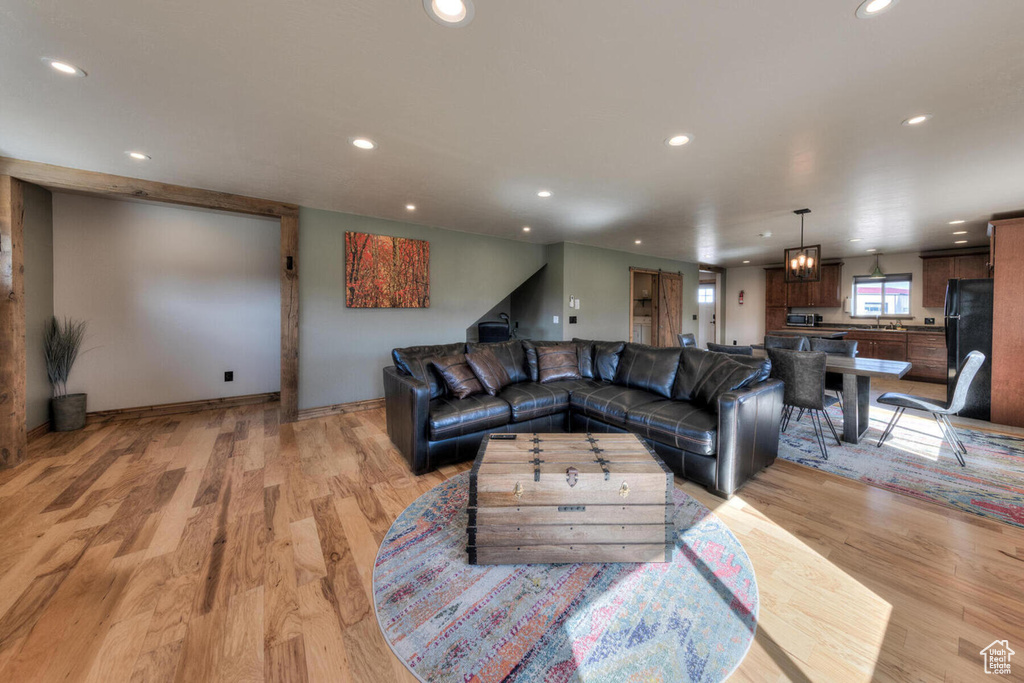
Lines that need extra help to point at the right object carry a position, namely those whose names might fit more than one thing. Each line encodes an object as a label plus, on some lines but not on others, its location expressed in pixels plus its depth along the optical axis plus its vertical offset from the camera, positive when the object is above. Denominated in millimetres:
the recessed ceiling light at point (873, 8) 1285 +1206
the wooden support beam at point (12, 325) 2730 +68
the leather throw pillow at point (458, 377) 3179 -379
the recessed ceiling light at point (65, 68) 1645 +1254
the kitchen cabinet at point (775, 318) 8273 +433
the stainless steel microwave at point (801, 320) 7702 +358
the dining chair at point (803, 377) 3023 -357
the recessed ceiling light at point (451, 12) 1321 +1231
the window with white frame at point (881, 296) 6918 +819
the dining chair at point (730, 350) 3568 -137
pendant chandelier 4105 +862
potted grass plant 3463 -366
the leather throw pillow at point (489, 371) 3332 -342
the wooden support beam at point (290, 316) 3906 +206
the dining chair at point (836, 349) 3872 -149
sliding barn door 7527 +608
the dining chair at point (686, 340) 4906 -54
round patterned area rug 1262 -1146
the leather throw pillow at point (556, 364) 3768 -307
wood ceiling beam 2805 +1292
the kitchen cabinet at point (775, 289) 8141 +1093
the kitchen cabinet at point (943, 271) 6082 +1154
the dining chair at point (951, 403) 2814 -559
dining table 3203 -455
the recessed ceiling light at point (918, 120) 2064 +1275
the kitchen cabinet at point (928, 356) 6039 -328
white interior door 9648 +579
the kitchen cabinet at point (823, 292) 7527 +967
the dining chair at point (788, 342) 4223 -74
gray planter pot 3463 -778
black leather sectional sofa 2439 -589
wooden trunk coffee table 1685 -849
